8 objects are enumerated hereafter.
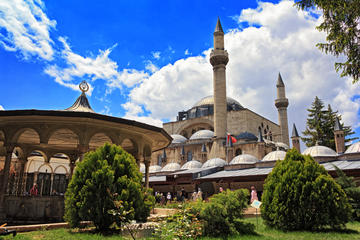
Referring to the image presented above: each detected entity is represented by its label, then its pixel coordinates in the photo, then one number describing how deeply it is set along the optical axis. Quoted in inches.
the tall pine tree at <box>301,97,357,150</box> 1380.4
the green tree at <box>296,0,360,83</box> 373.4
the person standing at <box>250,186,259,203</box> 696.2
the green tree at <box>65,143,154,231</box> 251.4
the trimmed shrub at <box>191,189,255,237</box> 262.1
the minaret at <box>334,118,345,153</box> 1013.8
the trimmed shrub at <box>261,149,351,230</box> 291.9
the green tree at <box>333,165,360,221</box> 438.0
